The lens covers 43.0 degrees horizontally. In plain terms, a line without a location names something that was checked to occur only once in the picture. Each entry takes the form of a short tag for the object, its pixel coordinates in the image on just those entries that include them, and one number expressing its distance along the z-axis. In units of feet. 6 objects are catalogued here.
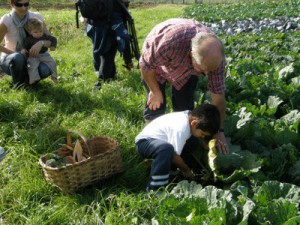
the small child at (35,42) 16.34
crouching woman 16.20
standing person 17.25
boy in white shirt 9.36
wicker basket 9.61
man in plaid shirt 8.70
